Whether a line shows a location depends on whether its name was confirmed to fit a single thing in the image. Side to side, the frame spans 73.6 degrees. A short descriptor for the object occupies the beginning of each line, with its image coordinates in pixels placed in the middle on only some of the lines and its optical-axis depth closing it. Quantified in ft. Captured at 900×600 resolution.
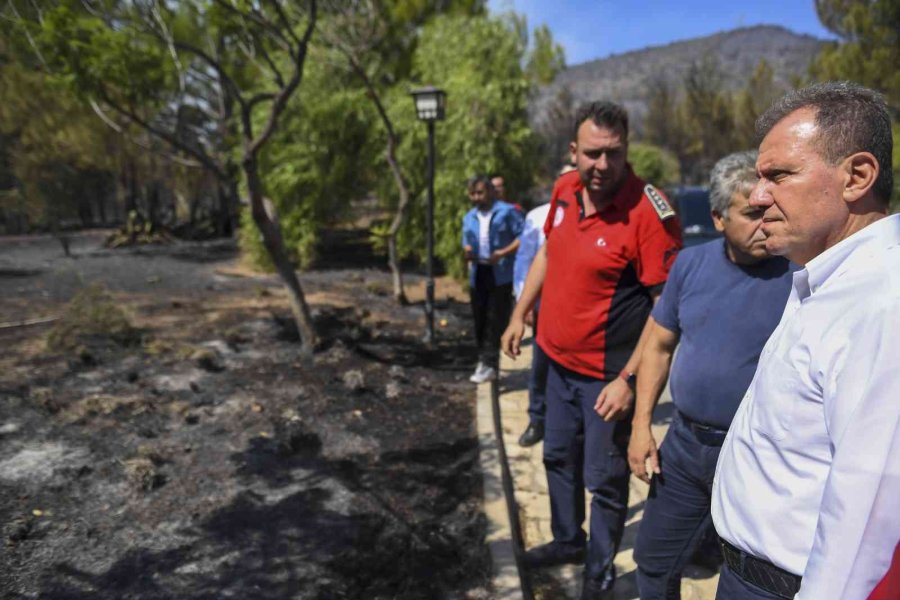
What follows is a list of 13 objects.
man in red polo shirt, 8.27
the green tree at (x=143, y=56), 18.63
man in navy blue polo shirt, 6.56
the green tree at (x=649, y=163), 88.89
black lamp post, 21.66
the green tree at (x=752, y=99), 93.97
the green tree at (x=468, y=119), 35.78
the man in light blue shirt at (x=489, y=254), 18.02
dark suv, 28.71
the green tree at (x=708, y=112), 98.12
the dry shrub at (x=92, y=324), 21.66
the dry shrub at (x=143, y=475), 12.28
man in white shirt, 3.16
